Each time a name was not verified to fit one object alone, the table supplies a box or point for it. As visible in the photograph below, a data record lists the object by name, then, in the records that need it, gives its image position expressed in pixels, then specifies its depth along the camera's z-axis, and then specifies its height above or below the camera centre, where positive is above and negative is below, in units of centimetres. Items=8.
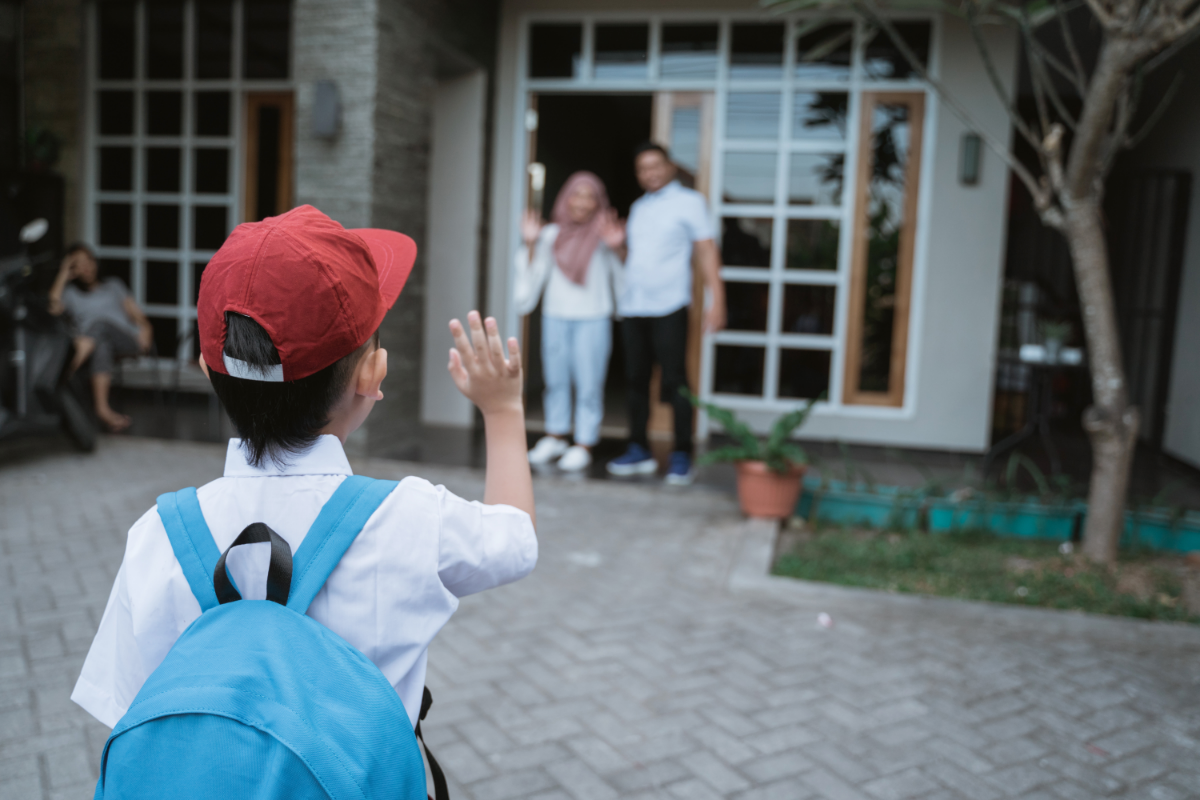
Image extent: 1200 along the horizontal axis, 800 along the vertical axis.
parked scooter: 530 -54
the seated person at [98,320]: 661 -35
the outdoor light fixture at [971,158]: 677 +112
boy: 107 -26
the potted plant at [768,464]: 472 -82
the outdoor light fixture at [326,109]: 570 +104
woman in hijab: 587 -3
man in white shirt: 569 +12
